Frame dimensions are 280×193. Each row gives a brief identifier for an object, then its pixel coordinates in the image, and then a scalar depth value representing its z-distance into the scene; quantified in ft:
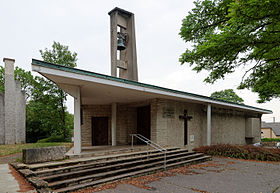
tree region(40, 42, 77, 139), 58.39
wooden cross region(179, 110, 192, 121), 35.01
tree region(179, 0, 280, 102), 20.53
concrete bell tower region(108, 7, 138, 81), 30.88
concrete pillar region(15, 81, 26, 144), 49.14
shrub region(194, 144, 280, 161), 30.40
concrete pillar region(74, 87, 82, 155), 20.98
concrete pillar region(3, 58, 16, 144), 46.93
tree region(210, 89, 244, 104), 131.44
